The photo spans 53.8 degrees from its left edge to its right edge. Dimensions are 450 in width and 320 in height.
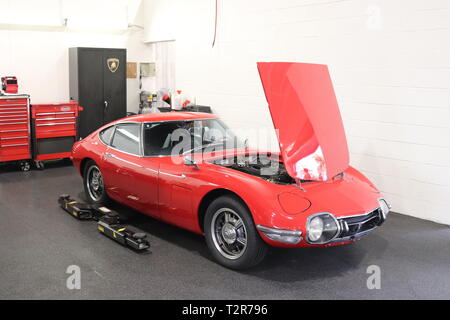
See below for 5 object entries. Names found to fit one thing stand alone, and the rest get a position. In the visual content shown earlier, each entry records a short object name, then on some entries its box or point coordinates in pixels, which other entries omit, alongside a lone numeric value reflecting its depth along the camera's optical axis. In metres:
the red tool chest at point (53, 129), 7.15
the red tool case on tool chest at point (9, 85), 7.04
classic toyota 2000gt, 3.31
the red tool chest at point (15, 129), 6.82
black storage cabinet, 8.13
